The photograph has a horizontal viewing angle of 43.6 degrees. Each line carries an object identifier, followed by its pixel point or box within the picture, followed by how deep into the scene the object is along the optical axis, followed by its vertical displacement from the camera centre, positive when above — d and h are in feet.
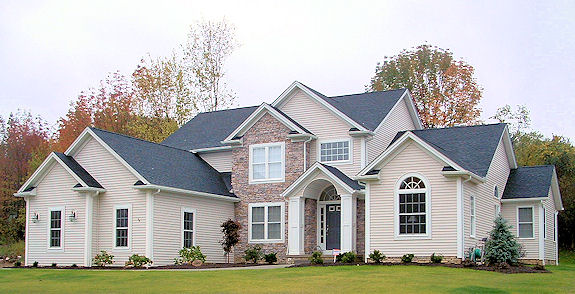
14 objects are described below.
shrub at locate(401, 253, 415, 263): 82.89 -5.39
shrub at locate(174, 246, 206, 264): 96.89 -6.27
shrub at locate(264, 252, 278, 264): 97.50 -6.48
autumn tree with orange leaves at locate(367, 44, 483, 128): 162.20 +31.03
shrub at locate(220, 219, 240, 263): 103.55 -3.50
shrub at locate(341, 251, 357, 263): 86.68 -5.62
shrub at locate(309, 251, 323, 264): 87.10 -5.82
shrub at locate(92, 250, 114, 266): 94.17 -6.57
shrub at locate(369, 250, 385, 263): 84.33 -5.39
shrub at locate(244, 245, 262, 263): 101.24 -6.25
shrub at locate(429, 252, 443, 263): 81.25 -5.27
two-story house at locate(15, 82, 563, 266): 85.15 +2.60
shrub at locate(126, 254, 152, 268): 90.94 -6.56
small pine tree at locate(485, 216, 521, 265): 78.33 -3.93
